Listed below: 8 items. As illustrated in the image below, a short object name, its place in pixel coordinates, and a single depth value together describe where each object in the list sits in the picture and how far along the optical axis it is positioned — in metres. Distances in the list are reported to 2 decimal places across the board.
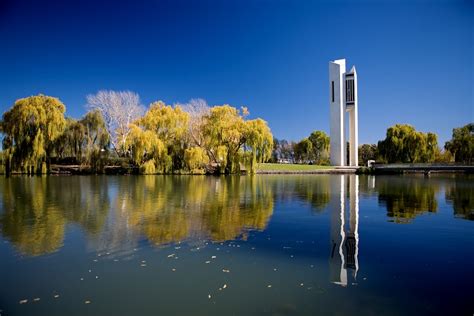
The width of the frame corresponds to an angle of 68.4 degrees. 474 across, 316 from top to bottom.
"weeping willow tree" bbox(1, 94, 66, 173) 38.44
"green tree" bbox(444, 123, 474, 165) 62.28
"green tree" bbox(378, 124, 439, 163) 64.12
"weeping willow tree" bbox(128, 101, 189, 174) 41.91
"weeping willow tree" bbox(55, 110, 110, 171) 42.88
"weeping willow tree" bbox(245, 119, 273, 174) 44.44
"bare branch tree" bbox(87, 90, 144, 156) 53.91
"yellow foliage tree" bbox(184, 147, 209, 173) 43.44
